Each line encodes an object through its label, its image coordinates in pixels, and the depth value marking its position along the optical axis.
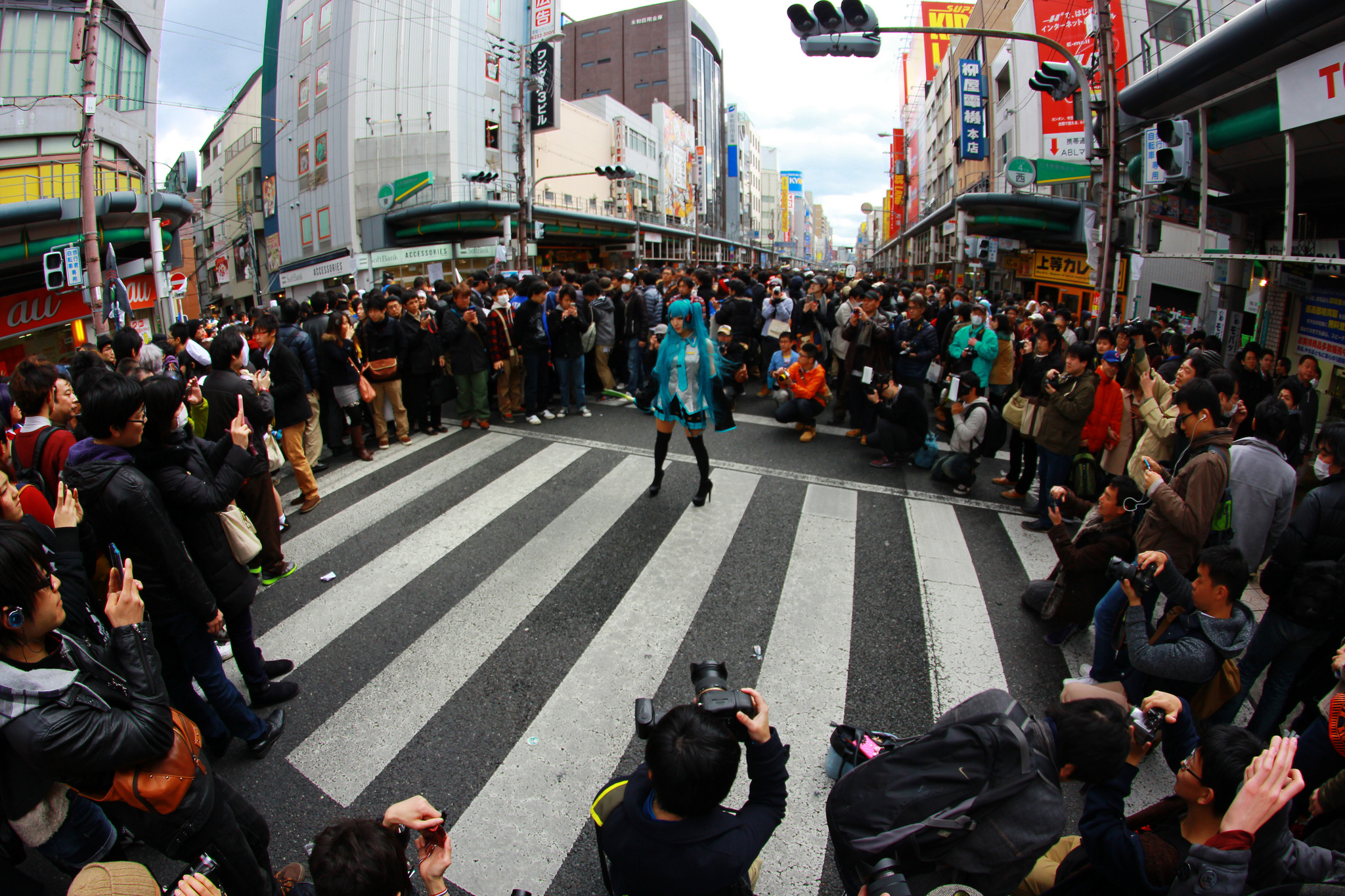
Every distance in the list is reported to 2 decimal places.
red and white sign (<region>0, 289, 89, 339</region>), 14.42
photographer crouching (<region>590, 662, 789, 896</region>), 1.78
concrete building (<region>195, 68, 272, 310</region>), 43.12
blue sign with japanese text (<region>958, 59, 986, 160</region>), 26.81
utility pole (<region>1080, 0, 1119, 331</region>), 8.30
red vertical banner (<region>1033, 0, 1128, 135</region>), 21.31
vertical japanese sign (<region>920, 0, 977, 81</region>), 45.19
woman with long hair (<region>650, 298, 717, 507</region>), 6.14
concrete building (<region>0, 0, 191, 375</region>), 14.15
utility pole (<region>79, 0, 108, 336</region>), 11.41
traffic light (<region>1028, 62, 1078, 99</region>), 8.79
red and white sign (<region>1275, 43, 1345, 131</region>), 5.72
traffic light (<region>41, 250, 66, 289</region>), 12.07
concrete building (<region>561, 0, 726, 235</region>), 74.62
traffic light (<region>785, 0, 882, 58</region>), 7.32
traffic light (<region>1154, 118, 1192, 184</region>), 7.36
